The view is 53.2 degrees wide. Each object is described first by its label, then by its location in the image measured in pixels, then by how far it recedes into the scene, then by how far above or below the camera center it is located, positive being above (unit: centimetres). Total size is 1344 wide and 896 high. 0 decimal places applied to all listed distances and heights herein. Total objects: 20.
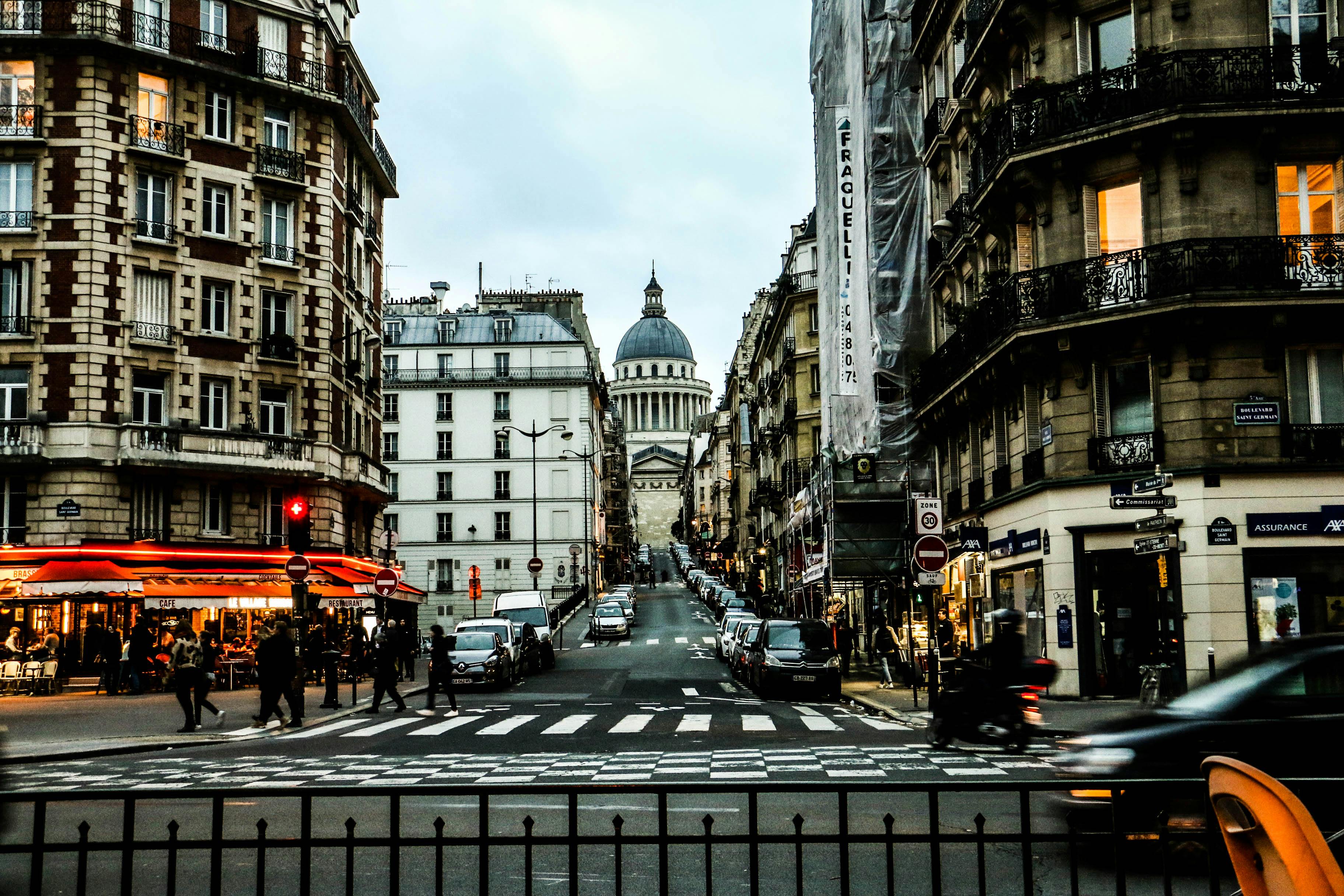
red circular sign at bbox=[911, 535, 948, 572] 2362 +18
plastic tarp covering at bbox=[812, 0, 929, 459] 3697 +970
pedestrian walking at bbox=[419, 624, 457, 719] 2619 -199
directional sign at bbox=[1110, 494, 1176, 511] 1920 +85
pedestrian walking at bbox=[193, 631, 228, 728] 2203 -185
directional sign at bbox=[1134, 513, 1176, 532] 2008 +56
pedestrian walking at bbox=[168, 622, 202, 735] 2152 -154
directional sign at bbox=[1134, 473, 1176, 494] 1908 +111
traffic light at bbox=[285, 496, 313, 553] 2592 +98
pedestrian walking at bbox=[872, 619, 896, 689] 3131 -207
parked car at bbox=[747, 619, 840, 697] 2851 -195
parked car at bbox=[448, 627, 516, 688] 3278 -213
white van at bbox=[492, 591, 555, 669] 4812 -134
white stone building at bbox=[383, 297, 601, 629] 8506 +806
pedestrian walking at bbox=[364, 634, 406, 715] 2592 -184
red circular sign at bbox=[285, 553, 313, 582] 2623 +15
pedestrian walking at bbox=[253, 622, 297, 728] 2211 -153
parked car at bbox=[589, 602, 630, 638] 5925 -236
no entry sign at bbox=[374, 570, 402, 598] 3177 -22
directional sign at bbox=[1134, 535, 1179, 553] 2047 +25
